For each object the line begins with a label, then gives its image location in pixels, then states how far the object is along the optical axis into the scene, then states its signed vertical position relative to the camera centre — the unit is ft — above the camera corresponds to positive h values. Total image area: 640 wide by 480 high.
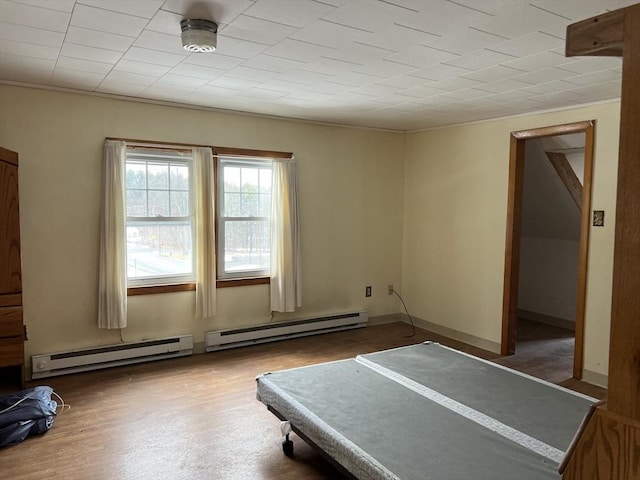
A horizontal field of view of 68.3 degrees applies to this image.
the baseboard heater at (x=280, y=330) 15.30 -4.17
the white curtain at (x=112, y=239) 13.30 -0.85
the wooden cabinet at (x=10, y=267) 11.11 -1.42
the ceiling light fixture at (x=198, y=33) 7.72 +2.92
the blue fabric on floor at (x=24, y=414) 9.48 -4.32
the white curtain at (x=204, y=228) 14.66 -0.56
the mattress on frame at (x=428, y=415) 6.98 -3.65
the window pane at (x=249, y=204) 16.07 +0.22
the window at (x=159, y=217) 14.15 -0.23
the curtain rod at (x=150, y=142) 13.64 +2.02
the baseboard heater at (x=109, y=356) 12.75 -4.22
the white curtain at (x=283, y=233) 16.19 -0.78
